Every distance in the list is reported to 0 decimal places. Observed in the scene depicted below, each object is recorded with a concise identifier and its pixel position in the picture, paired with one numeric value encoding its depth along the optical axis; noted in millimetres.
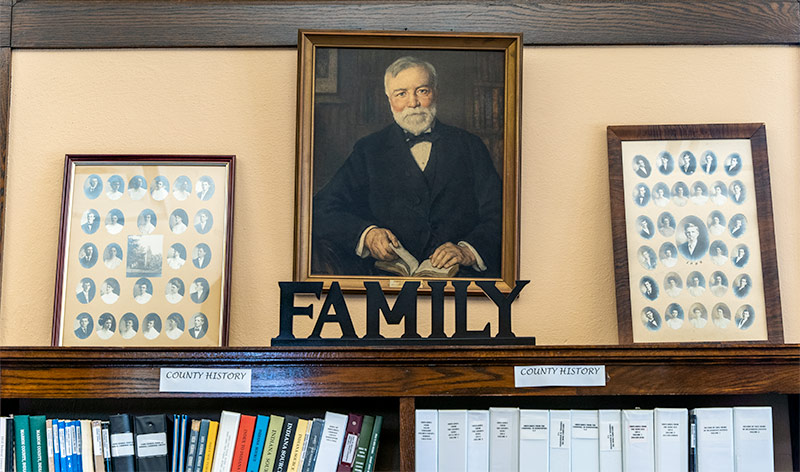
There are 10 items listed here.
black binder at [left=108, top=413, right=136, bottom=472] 1862
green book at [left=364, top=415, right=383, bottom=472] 1898
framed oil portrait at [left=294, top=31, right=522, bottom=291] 2268
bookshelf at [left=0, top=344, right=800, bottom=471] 1836
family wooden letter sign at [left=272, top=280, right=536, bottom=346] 1917
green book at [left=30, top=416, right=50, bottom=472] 1863
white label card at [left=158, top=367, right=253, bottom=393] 1828
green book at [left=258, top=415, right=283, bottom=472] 1875
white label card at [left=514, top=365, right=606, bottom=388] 1845
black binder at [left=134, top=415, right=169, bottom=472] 1862
